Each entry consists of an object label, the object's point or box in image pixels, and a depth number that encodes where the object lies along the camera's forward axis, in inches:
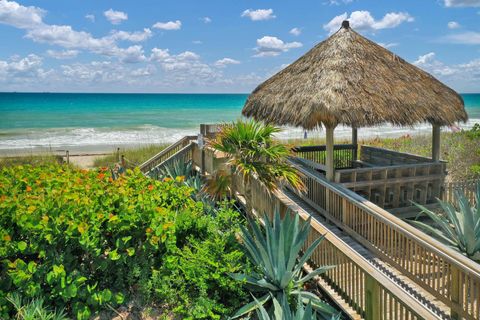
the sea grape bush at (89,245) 169.8
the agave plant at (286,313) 155.2
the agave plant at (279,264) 187.9
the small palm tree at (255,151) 250.5
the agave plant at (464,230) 232.5
